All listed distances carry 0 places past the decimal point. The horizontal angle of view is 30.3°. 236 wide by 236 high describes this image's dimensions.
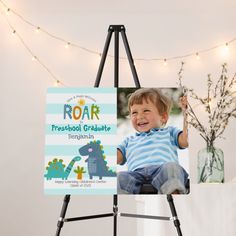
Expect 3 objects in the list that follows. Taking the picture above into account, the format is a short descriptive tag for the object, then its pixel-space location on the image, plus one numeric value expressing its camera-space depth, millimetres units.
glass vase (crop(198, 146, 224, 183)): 2156
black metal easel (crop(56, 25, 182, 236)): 1733
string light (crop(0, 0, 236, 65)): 2855
